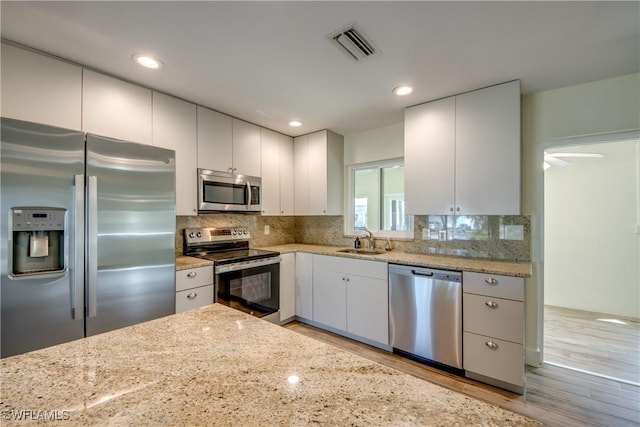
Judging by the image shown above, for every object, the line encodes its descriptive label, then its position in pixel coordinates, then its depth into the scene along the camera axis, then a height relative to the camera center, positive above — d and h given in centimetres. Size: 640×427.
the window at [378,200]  329 +17
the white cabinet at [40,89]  162 +80
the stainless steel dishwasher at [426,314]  222 -89
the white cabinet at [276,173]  331 +52
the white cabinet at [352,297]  264 -89
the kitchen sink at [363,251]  309 -45
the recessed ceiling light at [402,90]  229 +107
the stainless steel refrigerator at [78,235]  145 -13
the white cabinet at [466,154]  221 +53
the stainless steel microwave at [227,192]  266 +23
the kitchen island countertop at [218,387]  60 -45
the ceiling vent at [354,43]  160 +107
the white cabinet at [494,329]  197 -88
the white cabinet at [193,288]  217 -62
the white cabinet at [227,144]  268 +75
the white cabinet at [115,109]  193 +81
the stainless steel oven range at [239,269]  252 -56
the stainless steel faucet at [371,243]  323 -35
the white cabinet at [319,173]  342 +53
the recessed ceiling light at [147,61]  183 +107
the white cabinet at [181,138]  234 +68
